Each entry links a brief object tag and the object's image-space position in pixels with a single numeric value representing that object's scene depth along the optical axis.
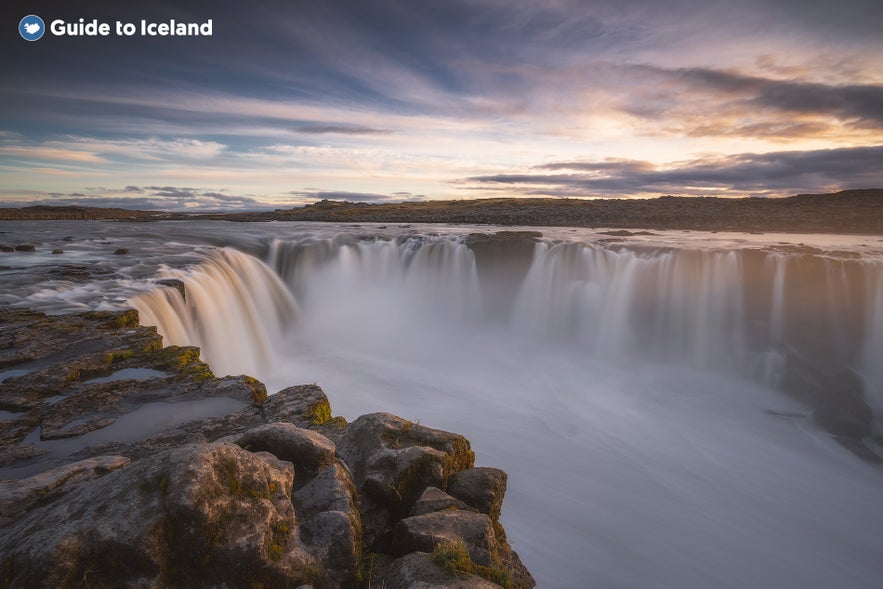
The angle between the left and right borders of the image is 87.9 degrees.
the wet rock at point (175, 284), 13.22
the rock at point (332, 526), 3.29
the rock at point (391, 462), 4.17
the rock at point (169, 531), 2.65
